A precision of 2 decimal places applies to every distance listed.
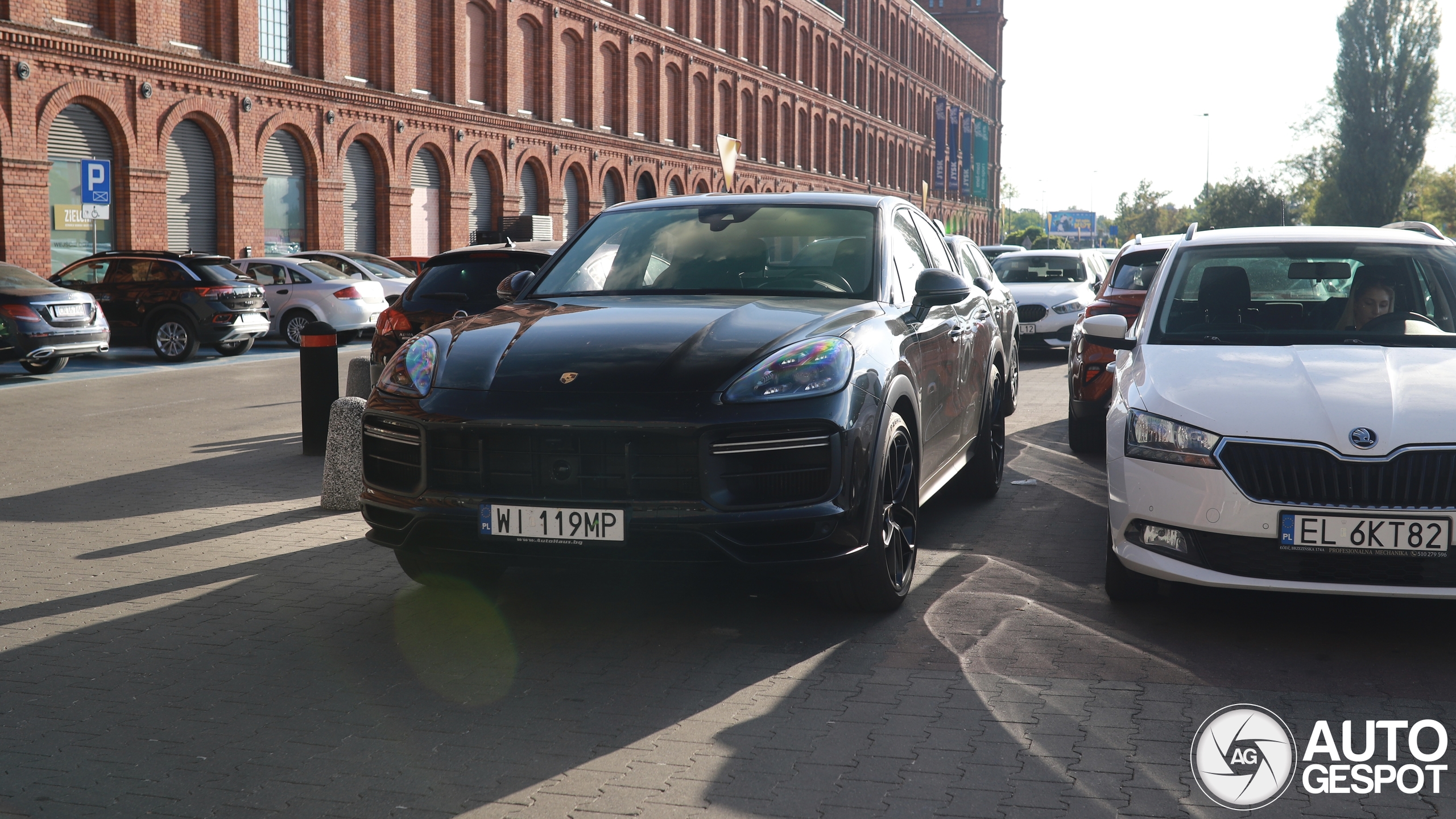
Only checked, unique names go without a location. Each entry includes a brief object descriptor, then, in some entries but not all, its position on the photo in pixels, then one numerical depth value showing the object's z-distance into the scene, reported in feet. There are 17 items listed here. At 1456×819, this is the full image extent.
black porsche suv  15.12
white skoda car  14.98
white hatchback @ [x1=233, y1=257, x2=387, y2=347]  76.89
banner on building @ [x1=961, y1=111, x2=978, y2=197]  342.03
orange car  31.65
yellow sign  86.28
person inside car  20.01
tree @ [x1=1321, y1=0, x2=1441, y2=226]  255.50
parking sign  83.56
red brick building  86.22
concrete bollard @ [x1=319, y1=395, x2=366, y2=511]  25.32
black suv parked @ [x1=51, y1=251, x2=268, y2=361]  66.03
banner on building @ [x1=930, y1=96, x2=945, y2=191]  315.17
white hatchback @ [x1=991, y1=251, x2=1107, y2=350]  66.49
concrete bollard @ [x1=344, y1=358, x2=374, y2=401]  35.60
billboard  439.63
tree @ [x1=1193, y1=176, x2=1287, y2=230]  275.18
